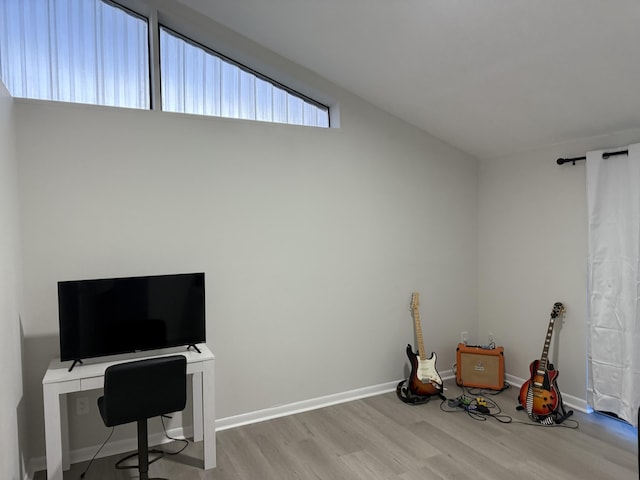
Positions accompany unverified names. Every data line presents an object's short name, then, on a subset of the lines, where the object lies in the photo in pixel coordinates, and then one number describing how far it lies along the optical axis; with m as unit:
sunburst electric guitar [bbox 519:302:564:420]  3.40
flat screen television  2.63
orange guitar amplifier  4.01
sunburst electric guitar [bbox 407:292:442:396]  3.81
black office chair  2.34
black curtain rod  3.21
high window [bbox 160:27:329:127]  3.29
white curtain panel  3.18
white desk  2.44
